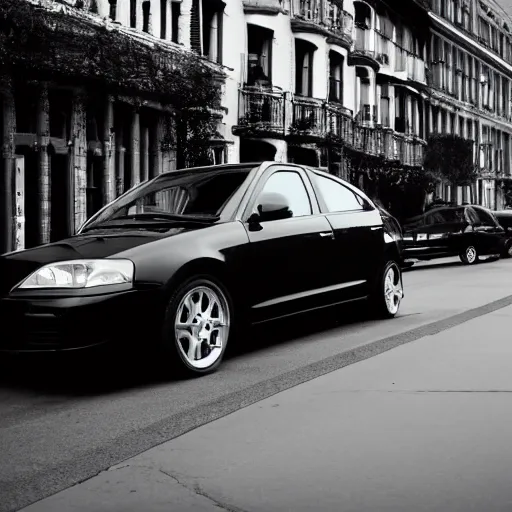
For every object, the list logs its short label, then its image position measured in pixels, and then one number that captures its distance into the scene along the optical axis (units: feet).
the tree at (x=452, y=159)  129.39
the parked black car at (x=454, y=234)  72.23
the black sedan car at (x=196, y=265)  21.40
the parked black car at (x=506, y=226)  83.61
